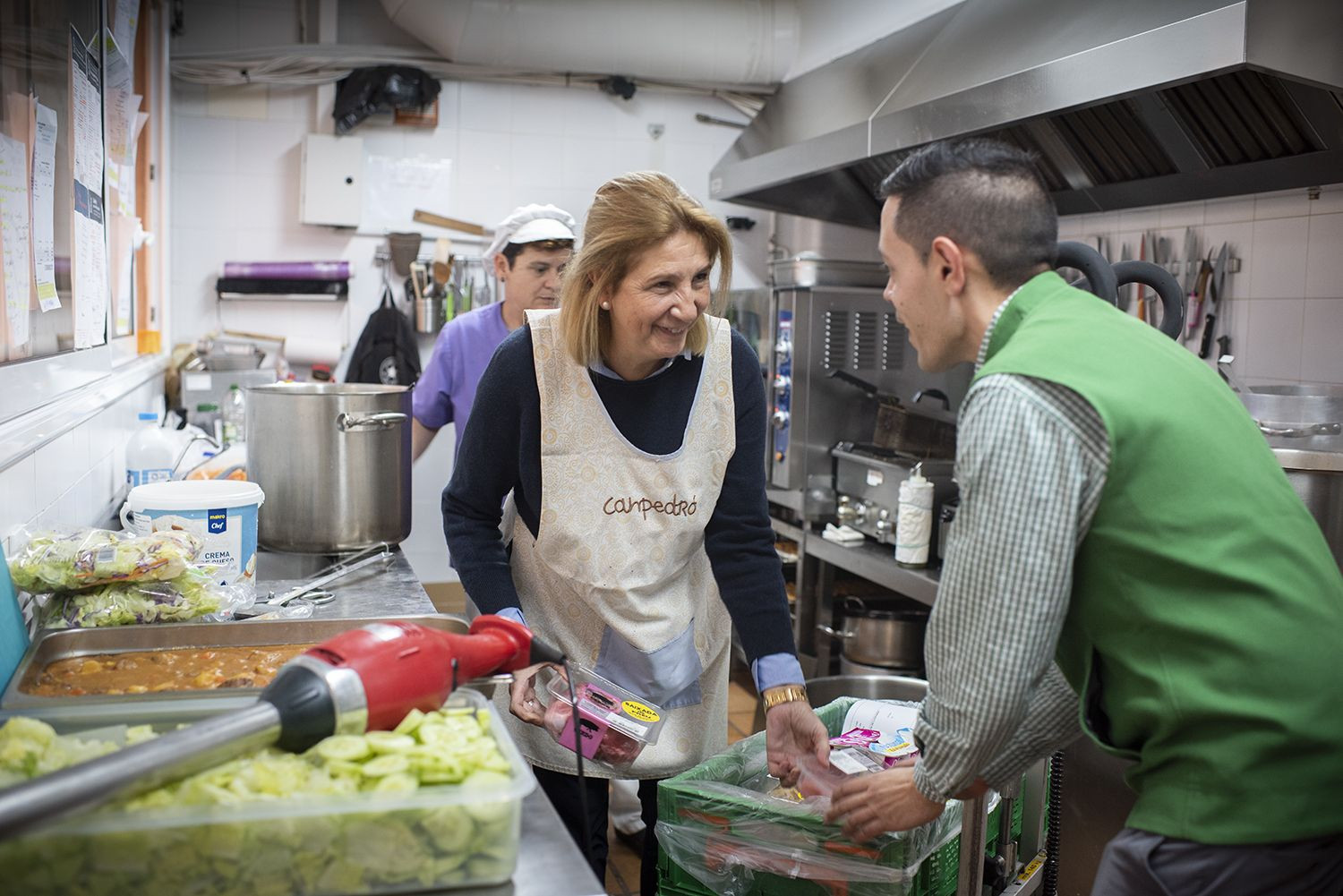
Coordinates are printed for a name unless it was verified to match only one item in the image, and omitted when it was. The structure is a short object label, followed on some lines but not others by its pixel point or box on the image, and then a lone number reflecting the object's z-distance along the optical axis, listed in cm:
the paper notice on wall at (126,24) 318
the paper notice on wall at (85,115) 237
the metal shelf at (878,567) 370
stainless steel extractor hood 252
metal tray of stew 111
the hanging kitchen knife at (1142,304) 376
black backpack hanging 528
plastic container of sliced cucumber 81
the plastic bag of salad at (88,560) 154
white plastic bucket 180
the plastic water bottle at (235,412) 386
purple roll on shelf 517
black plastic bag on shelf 511
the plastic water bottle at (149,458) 265
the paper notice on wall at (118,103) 296
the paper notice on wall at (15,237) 172
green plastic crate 163
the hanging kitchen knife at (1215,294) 359
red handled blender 76
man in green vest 122
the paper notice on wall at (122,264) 330
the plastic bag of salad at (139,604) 156
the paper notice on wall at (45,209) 198
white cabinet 520
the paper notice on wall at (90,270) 243
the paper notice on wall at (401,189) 539
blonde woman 186
